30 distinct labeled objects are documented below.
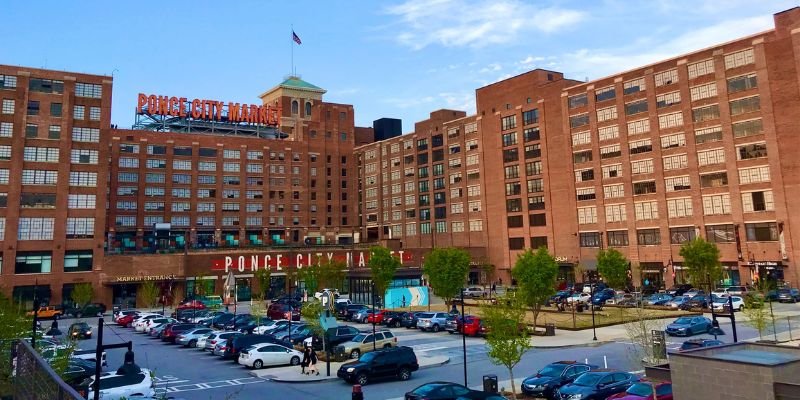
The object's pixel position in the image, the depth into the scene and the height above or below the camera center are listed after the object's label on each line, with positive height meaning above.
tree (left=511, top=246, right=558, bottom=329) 45.88 -1.94
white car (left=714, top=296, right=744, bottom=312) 54.19 -5.37
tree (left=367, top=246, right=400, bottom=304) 64.88 -0.91
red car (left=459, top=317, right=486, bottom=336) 44.91 -5.72
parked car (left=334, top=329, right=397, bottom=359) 35.91 -5.59
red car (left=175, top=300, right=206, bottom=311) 65.06 -4.79
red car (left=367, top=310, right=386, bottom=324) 53.34 -5.52
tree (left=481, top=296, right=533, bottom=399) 24.06 -3.58
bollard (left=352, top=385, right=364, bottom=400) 21.23 -5.16
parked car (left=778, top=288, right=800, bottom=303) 60.97 -5.22
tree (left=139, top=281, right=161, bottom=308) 70.38 -3.31
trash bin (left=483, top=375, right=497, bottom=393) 23.83 -5.55
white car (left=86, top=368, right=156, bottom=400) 24.08 -5.37
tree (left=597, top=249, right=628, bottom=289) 72.50 -1.73
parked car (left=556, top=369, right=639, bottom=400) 22.64 -5.59
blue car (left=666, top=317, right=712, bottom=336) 41.81 -5.80
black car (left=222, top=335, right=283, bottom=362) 36.12 -5.30
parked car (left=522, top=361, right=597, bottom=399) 24.73 -5.69
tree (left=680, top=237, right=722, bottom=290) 66.75 -1.19
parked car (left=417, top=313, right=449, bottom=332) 48.84 -5.66
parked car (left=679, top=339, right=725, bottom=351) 29.89 -5.12
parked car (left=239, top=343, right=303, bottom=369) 33.75 -5.80
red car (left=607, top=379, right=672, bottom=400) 20.70 -5.37
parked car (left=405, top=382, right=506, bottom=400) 21.80 -5.41
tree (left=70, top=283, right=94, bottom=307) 66.12 -2.98
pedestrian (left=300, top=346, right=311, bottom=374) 31.82 -5.63
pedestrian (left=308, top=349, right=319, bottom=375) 31.80 -5.83
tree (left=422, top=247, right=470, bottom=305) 57.03 -1.37
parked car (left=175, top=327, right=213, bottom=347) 43.09 -5.61
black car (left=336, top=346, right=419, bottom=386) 28.55 -5.65
